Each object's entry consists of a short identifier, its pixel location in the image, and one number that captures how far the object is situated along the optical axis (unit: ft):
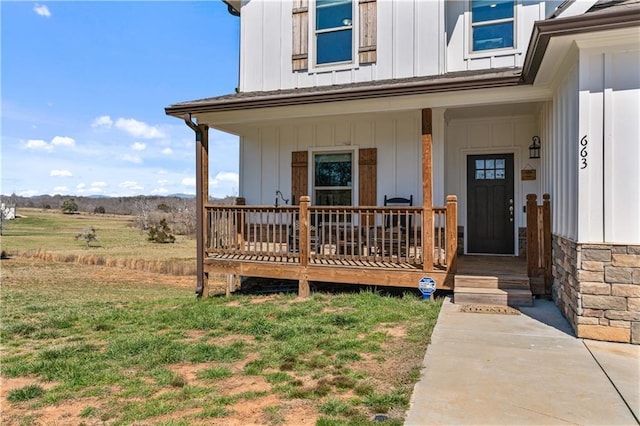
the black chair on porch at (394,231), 20.51
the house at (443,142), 12.90
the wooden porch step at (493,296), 17.33
